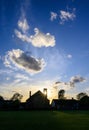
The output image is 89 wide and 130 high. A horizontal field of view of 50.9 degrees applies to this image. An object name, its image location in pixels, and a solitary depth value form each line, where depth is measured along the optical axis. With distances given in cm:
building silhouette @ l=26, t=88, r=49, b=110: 3848
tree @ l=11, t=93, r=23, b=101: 7155
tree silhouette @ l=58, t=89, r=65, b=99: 6576
